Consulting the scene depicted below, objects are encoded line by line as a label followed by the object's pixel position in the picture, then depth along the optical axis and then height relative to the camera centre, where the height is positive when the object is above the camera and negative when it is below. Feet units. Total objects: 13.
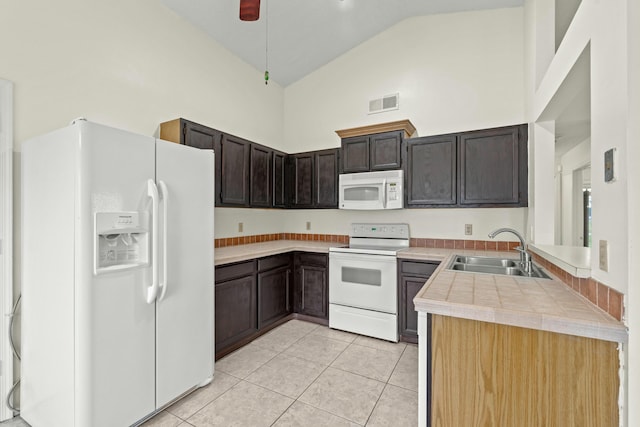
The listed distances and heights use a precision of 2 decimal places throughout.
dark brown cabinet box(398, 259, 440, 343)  9.58 -2.59
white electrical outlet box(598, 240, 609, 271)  3.74 -0.55
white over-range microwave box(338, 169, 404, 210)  10.83 +0.85
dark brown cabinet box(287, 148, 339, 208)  12.46 +1.47
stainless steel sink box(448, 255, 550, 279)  6.88 -1.44
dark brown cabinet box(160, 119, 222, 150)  8.47 +2.36
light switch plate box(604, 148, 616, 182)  3.60 +0.61
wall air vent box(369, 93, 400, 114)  12.21 +4.63
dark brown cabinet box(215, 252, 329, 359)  8.81 -2.95
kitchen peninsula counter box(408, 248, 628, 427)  3.59 -1.96
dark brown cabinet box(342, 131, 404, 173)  10.95 +2.34
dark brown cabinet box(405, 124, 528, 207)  9.37 +1.49
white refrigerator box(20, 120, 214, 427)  5.01 -1.25
